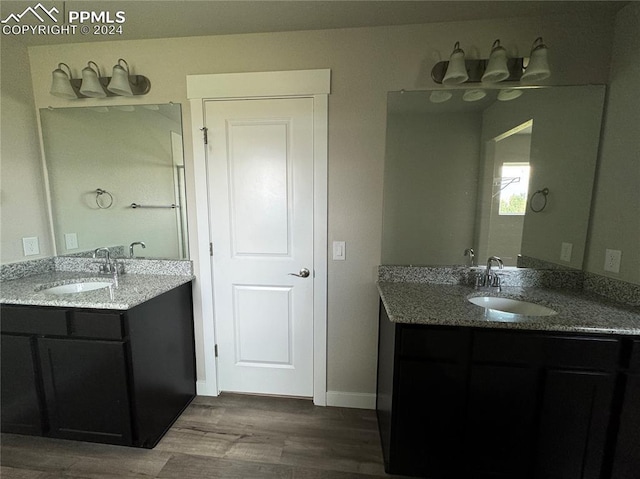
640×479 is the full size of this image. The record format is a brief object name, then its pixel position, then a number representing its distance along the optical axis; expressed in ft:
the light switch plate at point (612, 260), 4.77
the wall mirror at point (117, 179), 6.11
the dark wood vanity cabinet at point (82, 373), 4.63
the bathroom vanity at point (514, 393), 3.83
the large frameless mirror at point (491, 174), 5.28
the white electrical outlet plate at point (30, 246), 6.08
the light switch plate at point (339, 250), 5.94
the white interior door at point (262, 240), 5.82
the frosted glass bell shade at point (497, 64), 4.76
